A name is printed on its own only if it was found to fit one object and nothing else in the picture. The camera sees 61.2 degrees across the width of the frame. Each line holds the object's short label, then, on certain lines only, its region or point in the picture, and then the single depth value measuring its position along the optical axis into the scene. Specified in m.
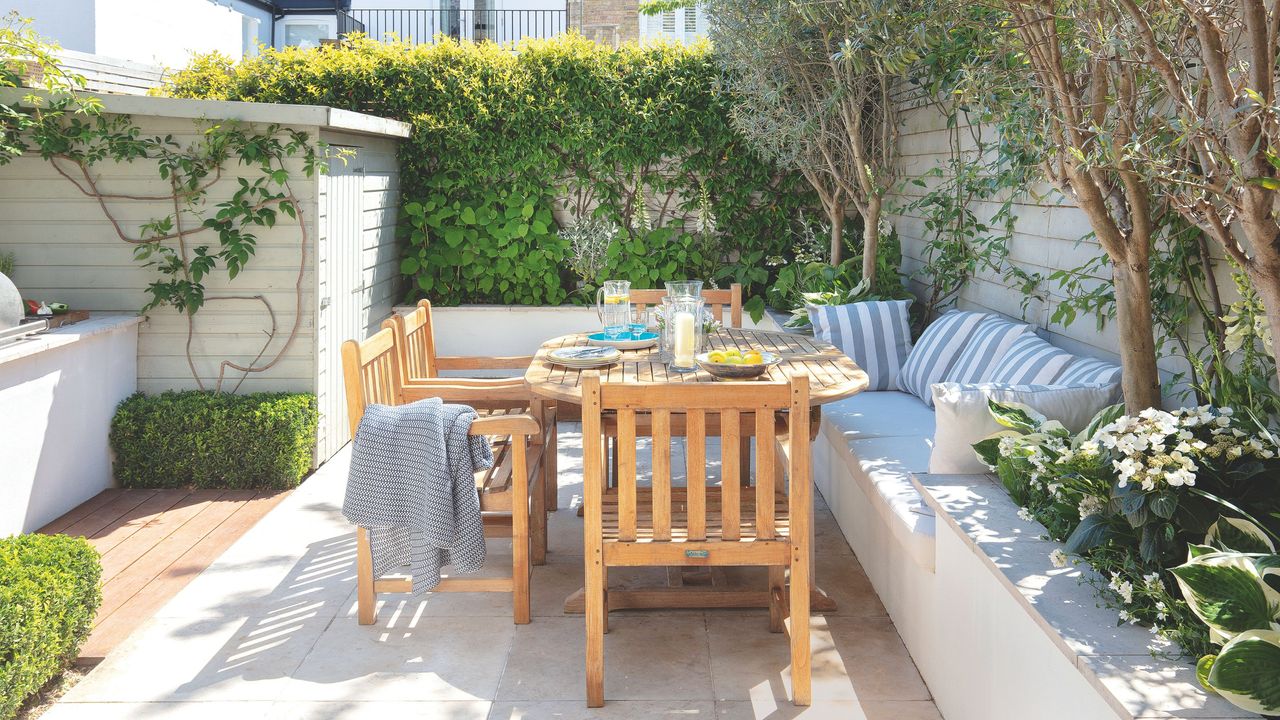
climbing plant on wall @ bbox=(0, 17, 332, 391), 4.85
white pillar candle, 3.66
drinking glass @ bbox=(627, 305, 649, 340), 4.25
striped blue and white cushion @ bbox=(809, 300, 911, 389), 5.08
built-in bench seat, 3.07
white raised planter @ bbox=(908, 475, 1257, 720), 1.80
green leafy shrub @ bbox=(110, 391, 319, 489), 4.86
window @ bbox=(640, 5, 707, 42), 13.45
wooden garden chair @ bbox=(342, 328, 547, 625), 3.31
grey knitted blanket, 3.24
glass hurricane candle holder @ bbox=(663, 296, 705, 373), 3.67
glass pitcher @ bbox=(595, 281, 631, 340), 4.18
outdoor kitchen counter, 4.05
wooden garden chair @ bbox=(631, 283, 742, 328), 5.14
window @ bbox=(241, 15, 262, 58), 15.01
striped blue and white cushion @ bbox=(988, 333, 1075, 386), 3.76
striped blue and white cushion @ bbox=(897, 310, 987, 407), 4.63
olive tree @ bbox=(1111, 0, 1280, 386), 1.88
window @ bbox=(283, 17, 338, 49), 16.29
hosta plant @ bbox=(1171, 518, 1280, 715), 1.66
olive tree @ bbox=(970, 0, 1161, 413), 2.56
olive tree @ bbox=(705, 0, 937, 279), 5.70
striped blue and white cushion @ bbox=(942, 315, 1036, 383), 4.26
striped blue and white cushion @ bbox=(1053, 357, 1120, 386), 3.34
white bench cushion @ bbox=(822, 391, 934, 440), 4.20
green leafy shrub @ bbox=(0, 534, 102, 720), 2.69
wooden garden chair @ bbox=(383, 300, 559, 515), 3.87
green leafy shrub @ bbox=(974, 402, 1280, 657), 2.07
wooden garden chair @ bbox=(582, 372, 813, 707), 2.75
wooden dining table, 3.36
